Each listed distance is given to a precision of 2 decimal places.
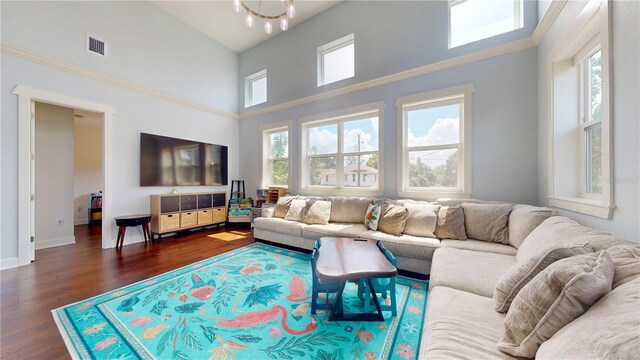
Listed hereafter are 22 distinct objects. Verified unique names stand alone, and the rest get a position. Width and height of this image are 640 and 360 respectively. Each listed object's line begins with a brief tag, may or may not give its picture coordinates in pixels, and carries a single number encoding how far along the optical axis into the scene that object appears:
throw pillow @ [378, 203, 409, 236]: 2.86
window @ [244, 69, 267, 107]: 5.55
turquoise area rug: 1.50
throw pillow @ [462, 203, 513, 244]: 2.45
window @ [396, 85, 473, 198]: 3.15
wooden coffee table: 1.63
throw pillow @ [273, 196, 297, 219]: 4.04
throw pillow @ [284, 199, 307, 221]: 3.82
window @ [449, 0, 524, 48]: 2.93
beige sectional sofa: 0.66
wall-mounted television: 4.17
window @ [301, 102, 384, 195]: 3.94
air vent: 3.55
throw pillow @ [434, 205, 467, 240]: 2.61
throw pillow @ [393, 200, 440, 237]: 2.73
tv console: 4.08
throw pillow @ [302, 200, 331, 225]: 3.55
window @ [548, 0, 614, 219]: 1.90
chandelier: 2.37
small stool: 3.51
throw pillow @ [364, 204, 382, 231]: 3.11
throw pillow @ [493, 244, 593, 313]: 1.09
